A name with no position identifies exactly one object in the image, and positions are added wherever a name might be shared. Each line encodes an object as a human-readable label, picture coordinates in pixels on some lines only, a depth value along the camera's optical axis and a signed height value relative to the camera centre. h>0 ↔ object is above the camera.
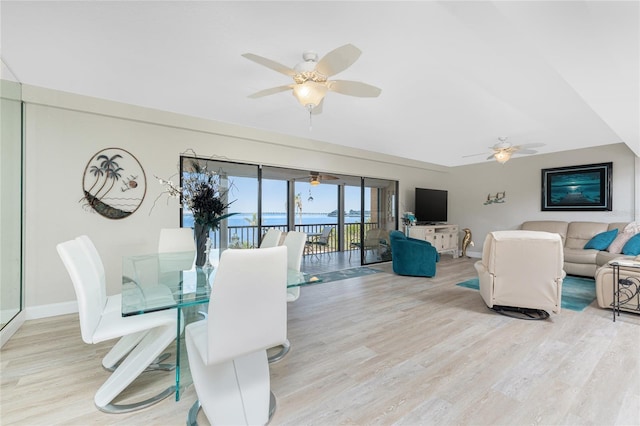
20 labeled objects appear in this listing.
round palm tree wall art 3.32 +0.34
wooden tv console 6.57 -0.56
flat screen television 7.00 +0.18
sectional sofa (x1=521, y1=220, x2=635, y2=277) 4.72 -0.55
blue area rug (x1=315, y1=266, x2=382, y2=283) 5.06 -1.20
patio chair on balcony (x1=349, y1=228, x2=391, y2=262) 6.58 -0.70
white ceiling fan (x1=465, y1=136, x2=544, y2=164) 4.42 +1.04
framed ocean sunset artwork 5.40 +0.53
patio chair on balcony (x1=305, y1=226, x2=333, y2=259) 7.28 -0.78
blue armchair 4.98 -0.81
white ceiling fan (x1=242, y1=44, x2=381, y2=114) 1.94 +1.07
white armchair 2.98 -0.64
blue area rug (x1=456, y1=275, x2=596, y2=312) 3.55 -1.16
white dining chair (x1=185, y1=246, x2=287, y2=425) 1.38 -0.68
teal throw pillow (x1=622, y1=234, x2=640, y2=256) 4.49 -0.54
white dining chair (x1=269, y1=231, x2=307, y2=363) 2.40 -0.44
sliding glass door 4.55 +0.08
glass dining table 1.59 -0.52
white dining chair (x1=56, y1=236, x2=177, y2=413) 1.59 -0.72
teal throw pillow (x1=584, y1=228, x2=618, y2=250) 4.89 -0.46
